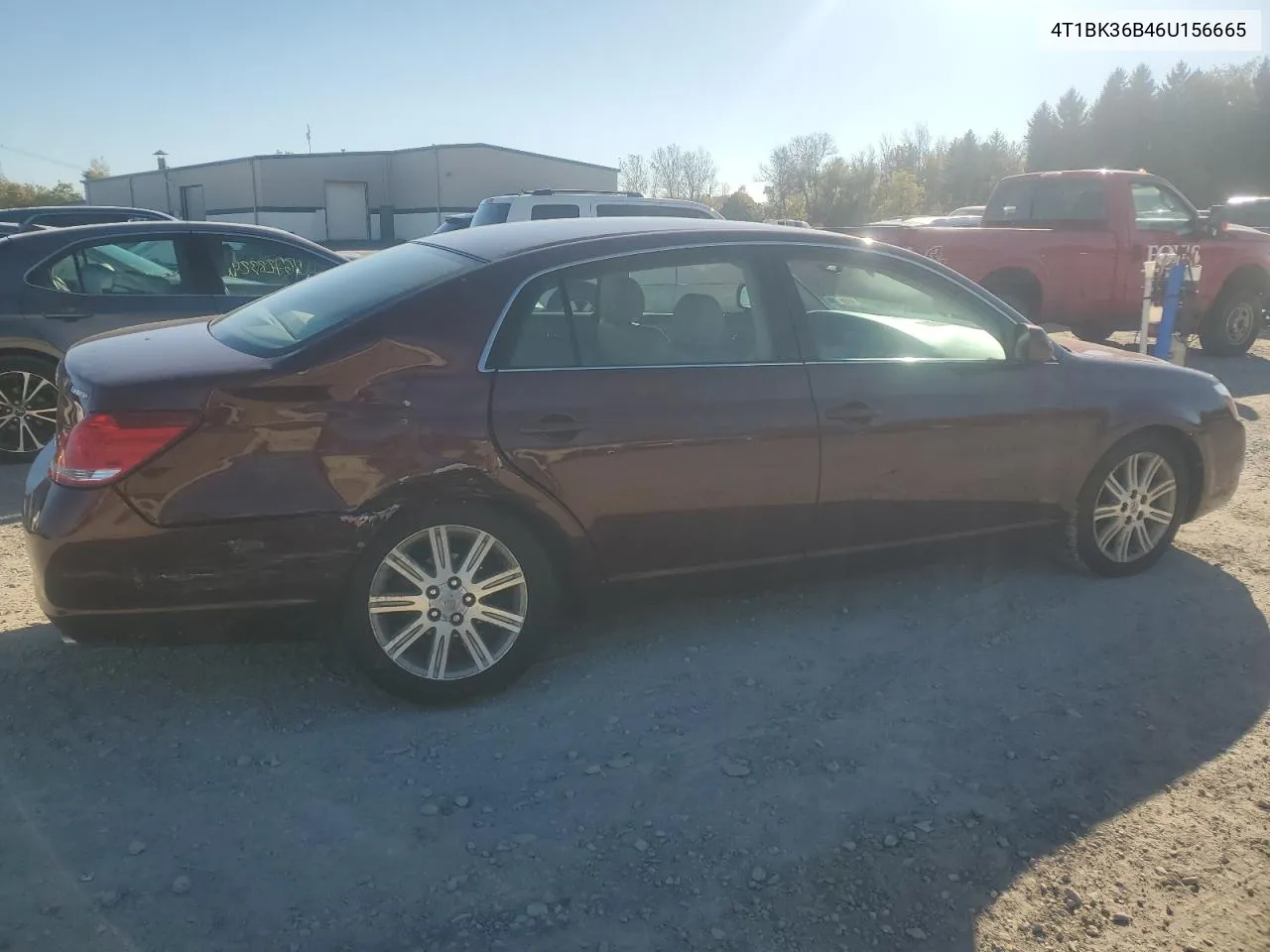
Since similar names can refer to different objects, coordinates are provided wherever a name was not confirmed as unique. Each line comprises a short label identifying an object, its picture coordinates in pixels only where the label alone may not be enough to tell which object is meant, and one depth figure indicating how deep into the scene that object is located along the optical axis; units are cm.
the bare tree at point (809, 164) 5866
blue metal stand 940
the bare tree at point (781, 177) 5928
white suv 1220
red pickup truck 1045
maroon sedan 332
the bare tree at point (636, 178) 6775
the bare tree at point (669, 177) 7100
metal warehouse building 5109
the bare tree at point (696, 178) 7088
